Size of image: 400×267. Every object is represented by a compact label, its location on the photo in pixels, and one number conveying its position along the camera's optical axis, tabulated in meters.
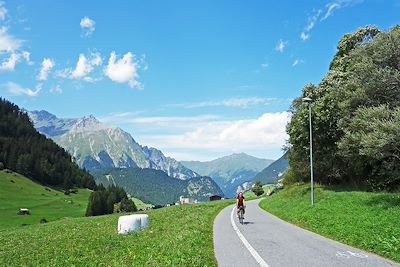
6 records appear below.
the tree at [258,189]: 123.06
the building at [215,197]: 121.18
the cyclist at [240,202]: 33.72
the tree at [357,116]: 30.36
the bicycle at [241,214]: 33.00
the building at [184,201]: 96.88
